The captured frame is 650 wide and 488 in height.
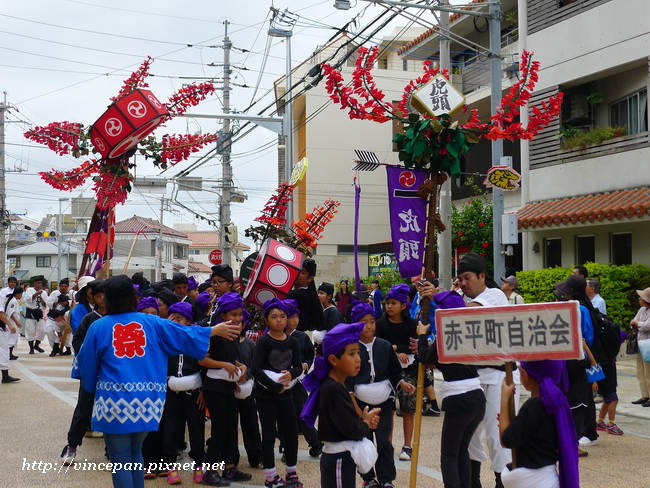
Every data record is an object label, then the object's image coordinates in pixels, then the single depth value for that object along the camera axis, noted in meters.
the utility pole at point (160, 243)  48.21
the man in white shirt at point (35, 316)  19.36
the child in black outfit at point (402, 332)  7.55
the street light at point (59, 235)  51.68
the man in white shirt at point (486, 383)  5.72
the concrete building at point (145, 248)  62.91
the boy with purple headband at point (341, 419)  4.83
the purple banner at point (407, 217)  6.47
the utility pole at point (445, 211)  14.85
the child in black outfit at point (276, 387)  6.49
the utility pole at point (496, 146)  13.77
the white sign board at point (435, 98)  6.78
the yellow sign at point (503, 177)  13.13
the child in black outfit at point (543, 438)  4.07
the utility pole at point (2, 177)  35.75
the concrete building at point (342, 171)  37.31
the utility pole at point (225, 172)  28.73
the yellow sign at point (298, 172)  9.83
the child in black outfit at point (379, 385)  6.19
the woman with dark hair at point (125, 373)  5.02
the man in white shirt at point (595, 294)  9.83
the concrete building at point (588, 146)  15.20
